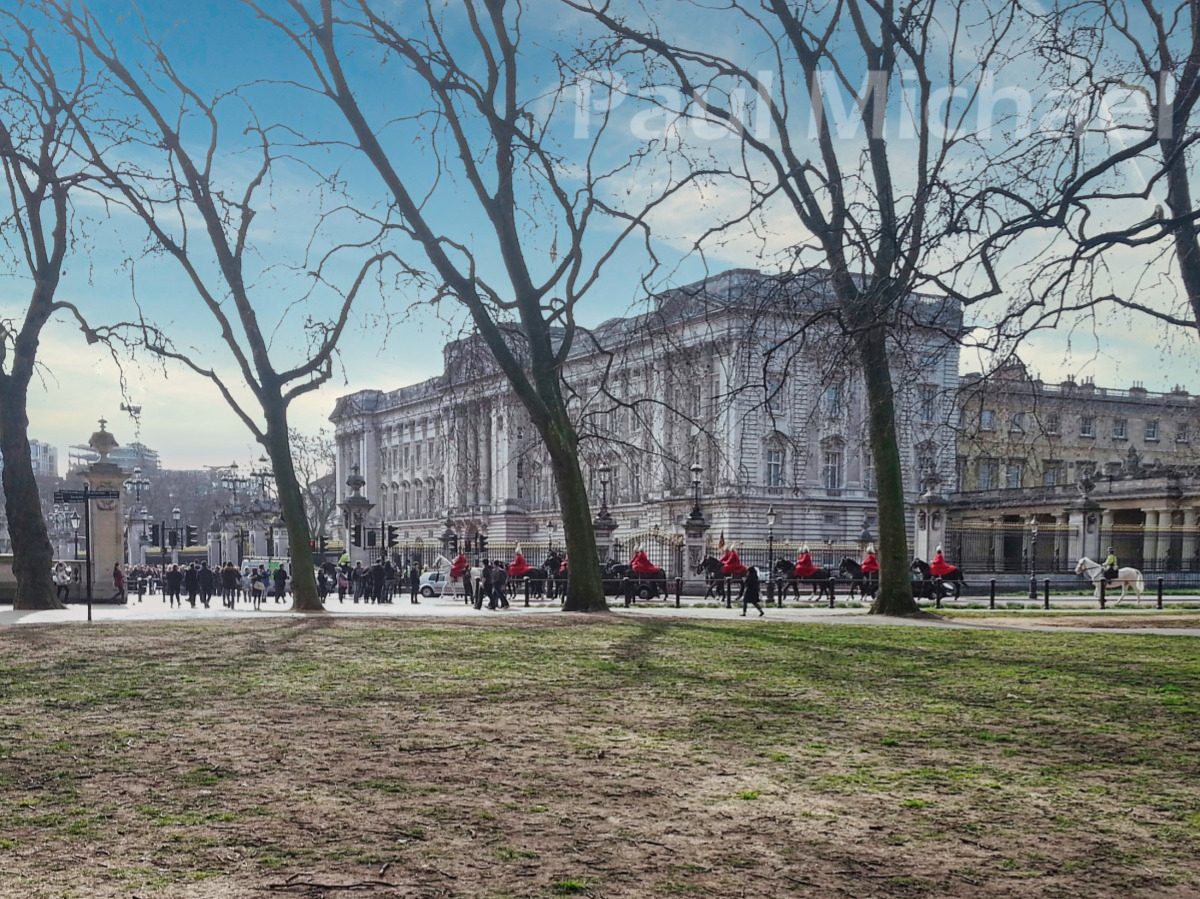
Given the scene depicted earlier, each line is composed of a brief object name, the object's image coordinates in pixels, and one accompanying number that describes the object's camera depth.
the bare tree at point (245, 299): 24.56
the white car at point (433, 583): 46.53
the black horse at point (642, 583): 35.25
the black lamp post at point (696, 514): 42.97
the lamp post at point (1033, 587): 35.16
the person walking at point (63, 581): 33.50
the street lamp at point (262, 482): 79.76
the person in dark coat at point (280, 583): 41.52
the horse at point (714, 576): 35.53
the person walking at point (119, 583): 36.06
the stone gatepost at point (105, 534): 35.78
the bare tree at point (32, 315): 25.64
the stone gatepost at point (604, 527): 46.75
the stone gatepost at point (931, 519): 43.06
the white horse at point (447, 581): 45.06
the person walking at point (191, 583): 39.44
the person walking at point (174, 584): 41.06
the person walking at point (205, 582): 38.94
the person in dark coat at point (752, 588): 25.92
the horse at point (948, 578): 33.56
